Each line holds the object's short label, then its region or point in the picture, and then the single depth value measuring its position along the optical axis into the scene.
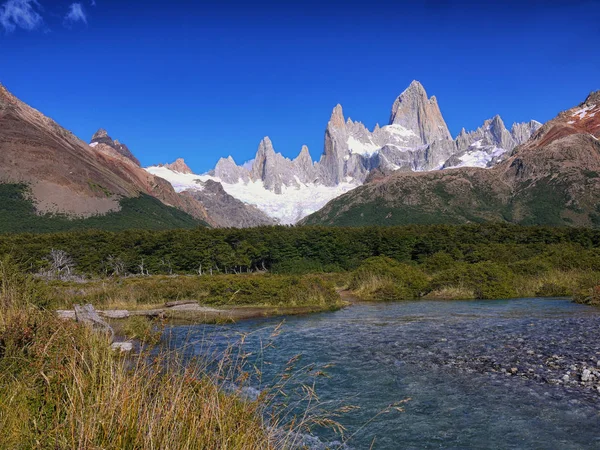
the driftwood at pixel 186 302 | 30.34
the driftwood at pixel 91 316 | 14.08
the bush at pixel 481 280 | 35.03
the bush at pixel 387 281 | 38.44
